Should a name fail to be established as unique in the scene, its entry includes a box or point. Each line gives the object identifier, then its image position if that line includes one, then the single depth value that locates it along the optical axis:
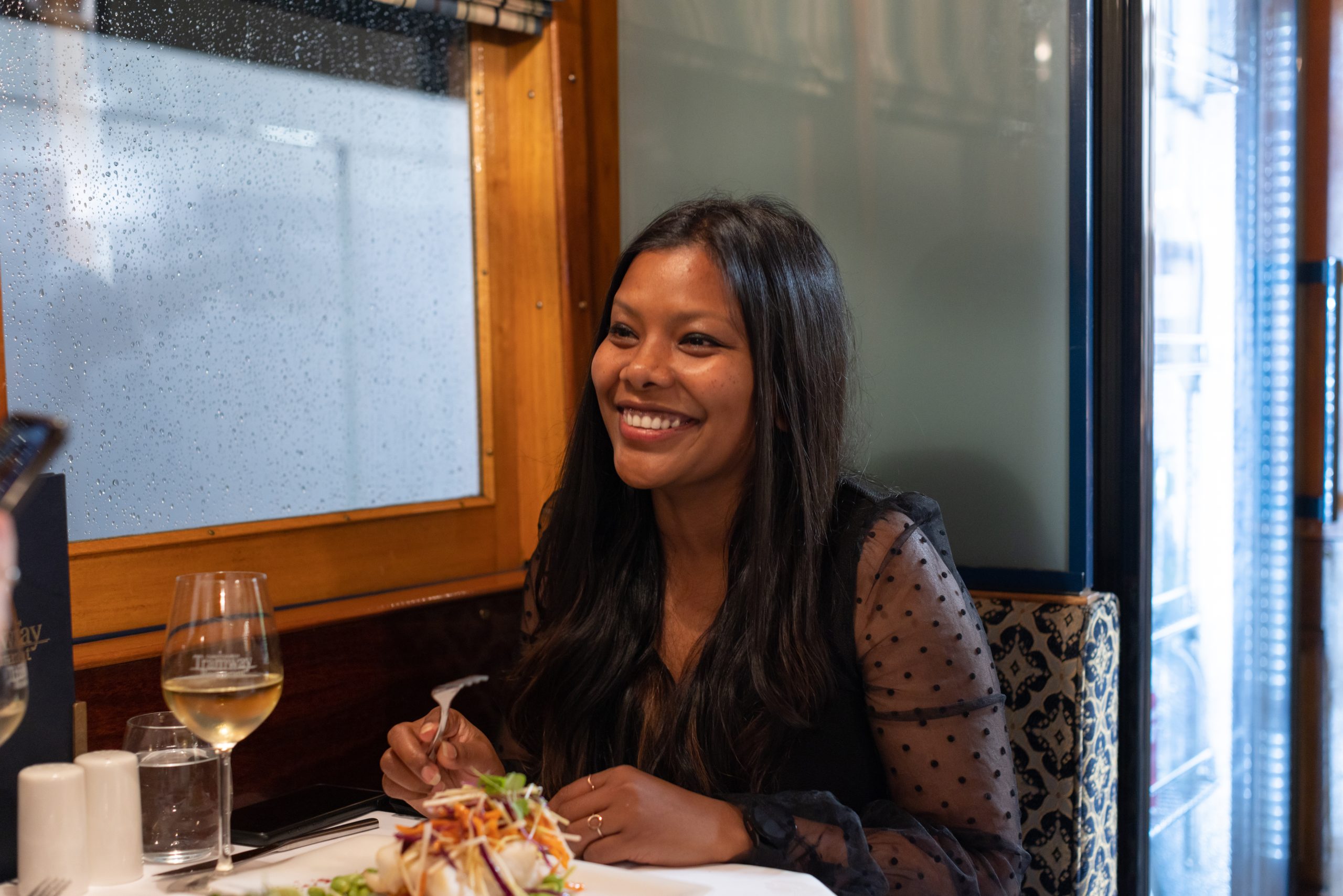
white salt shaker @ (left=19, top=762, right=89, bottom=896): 1.08
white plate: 1.07
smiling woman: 1.43
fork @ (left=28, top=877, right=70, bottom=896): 1.04
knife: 1.13
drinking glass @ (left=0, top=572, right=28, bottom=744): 0.91
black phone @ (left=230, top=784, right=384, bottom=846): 1.31
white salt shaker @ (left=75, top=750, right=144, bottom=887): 1.11
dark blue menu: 1.16
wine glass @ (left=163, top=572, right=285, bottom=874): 1.13
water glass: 1.22
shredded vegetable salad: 0.92
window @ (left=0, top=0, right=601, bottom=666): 1.74
